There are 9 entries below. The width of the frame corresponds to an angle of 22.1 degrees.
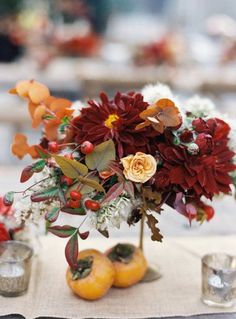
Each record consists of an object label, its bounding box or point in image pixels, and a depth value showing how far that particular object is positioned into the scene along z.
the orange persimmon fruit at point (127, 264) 1.04
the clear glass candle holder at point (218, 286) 1.00
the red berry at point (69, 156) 0.94
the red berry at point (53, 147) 1.00
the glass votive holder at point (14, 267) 1.00
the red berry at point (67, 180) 0.94
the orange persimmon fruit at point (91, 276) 0.99
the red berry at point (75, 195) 0.90
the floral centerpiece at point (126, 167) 0.92
